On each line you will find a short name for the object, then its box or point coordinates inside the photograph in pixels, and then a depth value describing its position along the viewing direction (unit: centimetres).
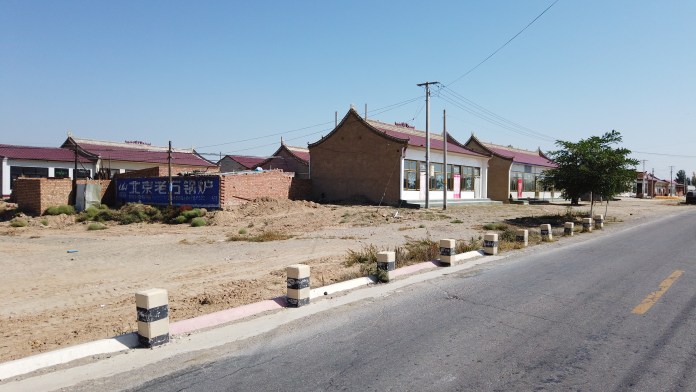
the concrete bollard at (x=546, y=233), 1673
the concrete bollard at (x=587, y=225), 2073
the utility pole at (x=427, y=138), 3073
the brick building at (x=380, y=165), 3309
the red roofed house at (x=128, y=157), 4153
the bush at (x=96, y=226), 2375
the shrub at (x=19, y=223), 2482
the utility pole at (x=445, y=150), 3206
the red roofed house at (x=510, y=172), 4562
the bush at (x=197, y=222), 2456
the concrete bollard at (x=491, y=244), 1312
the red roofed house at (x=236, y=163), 5149
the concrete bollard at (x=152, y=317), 554
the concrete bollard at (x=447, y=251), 1122
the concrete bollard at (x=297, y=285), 738
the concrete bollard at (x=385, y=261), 940
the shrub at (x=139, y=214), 2685
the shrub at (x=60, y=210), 2910
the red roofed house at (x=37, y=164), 3722
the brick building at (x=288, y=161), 4703
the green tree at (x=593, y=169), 2295
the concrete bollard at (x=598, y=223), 2230
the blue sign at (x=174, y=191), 2833
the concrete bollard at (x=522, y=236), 1530
